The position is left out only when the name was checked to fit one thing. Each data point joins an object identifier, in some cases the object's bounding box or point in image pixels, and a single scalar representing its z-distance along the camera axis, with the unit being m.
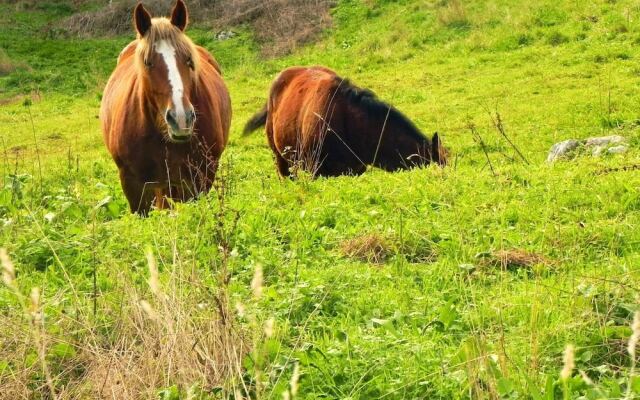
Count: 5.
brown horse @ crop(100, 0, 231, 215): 12.57
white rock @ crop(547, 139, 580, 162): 17.12
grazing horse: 17.45
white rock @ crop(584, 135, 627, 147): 17.66
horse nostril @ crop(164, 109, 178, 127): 12.11
